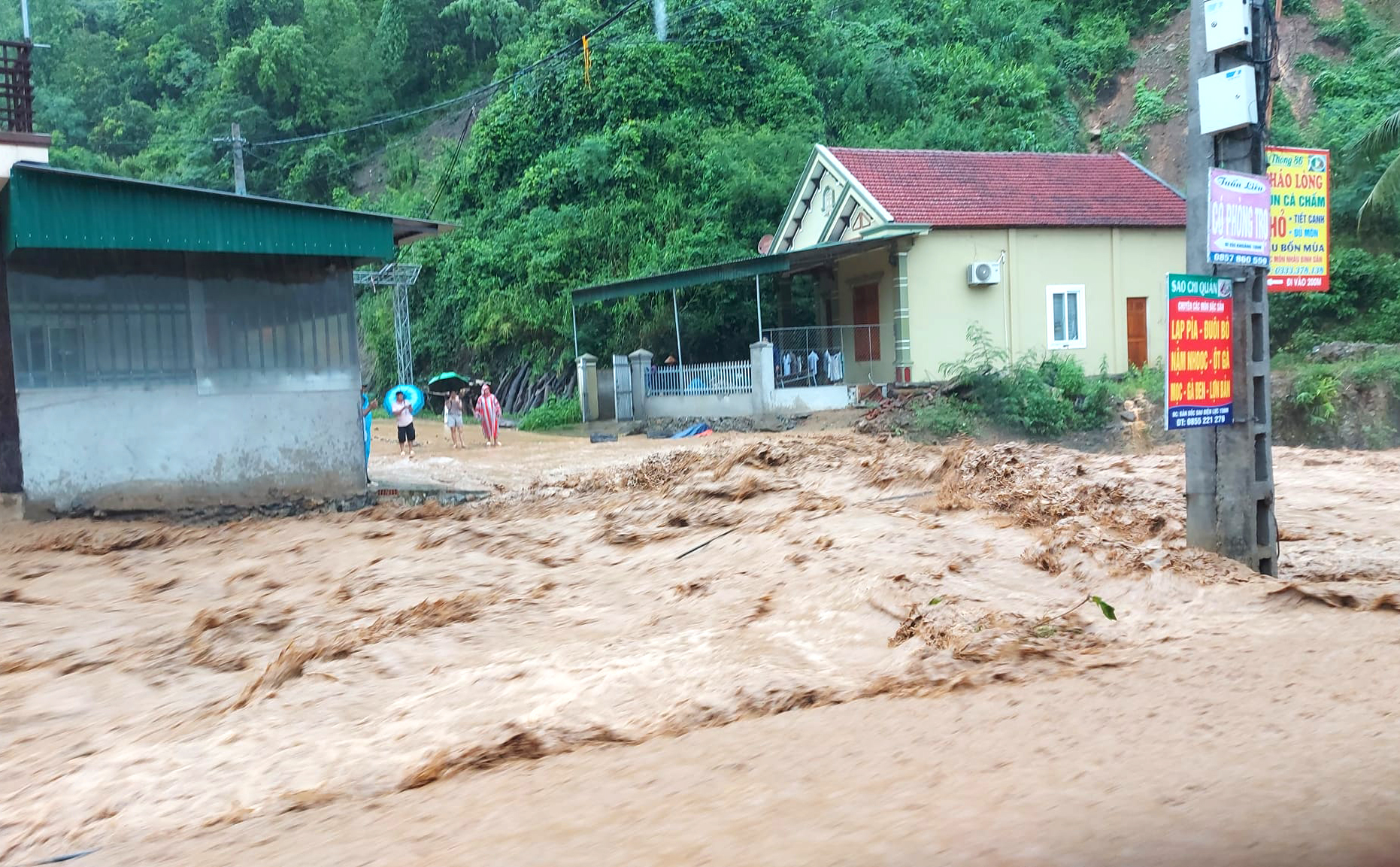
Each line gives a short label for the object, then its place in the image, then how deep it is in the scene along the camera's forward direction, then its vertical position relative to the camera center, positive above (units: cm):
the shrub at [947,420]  2173 -119
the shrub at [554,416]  2953 -103
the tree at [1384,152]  2206 +407
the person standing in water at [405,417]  2208 -66
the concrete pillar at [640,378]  2786 -12
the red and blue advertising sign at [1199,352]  673 -2
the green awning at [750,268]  2370 +224
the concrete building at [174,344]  1144 +56
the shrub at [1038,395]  2252 -81
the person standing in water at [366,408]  1562 -33
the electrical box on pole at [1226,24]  685 +201
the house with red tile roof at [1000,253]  2464 +238
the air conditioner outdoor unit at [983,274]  2456 +188
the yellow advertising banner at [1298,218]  760 +93
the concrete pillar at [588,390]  2878 -35
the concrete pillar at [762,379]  2461 -24
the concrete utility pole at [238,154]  2862 +633
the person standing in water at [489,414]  2414 -76
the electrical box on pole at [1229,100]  686 +155
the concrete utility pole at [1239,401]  704 -36
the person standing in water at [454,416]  2398 -74
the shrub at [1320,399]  2058 -104
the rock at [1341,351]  2344 -20
